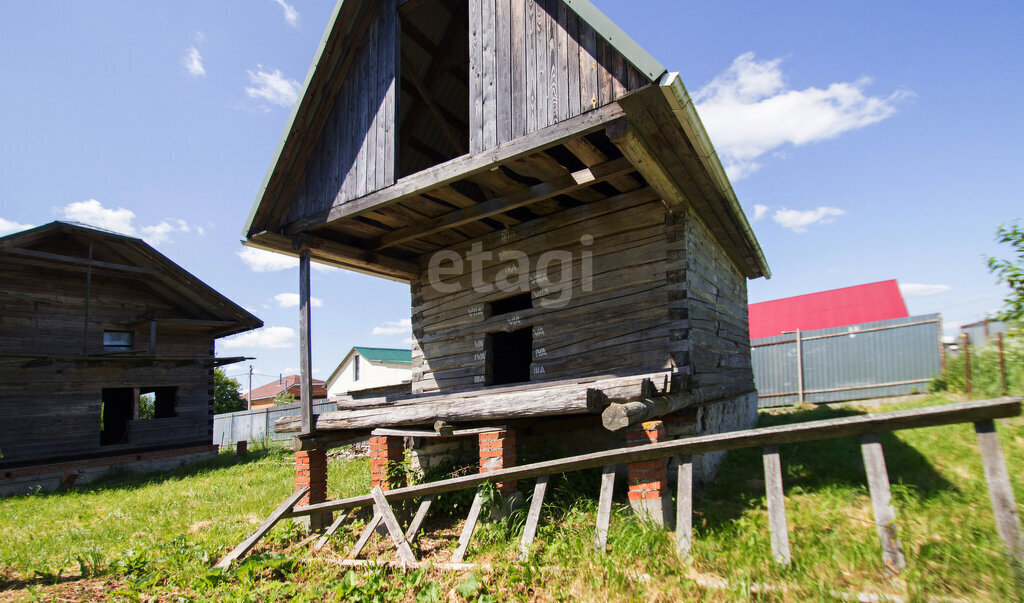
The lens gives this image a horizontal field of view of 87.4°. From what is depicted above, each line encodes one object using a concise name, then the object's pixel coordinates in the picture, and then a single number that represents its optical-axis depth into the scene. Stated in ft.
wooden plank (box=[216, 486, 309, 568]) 18.31
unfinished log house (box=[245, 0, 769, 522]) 17.48
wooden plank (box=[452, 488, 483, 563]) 15.29
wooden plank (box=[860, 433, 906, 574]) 9.78
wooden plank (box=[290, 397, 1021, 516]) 9.29
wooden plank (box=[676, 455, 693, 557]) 12.83
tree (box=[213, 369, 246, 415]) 128.26
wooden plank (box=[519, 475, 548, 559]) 14.46
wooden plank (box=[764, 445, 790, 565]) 11.09
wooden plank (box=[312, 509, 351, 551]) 19.06
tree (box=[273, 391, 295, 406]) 153.26
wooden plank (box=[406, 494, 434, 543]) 17.40
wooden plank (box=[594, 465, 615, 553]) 13.99
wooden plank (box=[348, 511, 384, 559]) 17.03
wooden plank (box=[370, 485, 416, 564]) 15.71
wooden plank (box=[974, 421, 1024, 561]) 8.64
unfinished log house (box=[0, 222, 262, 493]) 43.80
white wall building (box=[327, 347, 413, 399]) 121.39
